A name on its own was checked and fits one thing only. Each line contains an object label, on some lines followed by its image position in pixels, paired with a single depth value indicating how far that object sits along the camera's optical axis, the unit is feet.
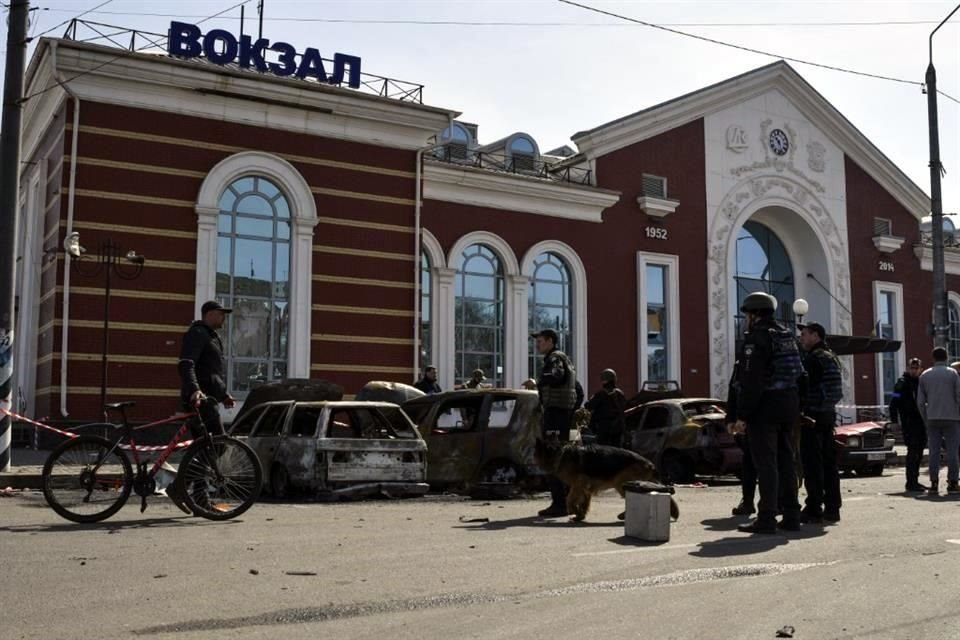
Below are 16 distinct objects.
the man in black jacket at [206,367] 30.25
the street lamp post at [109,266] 60.85
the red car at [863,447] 53.21
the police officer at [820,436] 31.17
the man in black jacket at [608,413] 49.98
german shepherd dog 30.96
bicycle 29.01
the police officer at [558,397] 33.86
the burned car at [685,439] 49.19
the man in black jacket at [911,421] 42.96
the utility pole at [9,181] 43.96
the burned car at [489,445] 41.60
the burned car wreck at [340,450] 37.55
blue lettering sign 64.28
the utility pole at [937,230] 74.08
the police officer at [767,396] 27.99
